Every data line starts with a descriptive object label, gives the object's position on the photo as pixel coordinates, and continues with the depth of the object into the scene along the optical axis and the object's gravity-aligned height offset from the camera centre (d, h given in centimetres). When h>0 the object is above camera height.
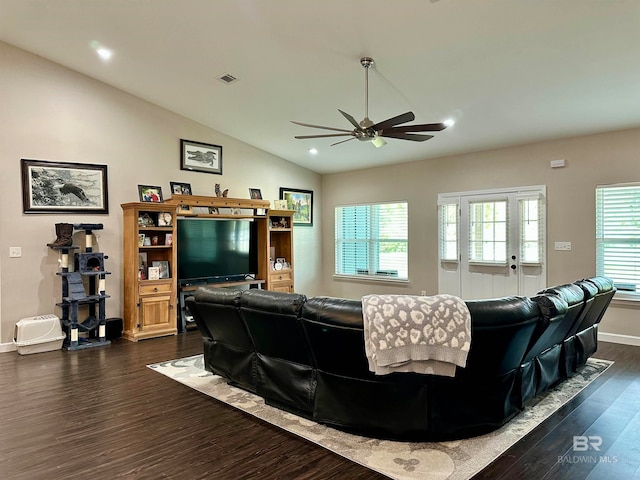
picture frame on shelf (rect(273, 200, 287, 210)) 784 +60
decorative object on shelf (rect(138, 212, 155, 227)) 589 +24
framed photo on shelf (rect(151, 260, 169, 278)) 607 -45
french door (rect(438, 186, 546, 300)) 615 -13
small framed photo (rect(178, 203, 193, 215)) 629 +42
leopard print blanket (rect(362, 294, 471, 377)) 256 -63
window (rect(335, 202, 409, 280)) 785 -9
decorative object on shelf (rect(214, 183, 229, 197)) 704 +76
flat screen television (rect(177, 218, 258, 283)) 647 -21
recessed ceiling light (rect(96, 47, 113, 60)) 507 +225
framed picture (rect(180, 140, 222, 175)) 682 +133
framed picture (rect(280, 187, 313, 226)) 836 +67
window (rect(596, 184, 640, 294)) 533 -2
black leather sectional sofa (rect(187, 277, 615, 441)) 270 -93
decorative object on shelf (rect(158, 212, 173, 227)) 604 +26
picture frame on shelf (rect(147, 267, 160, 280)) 598 -51
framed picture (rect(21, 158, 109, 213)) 542 +68
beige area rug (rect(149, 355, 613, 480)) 245 -135
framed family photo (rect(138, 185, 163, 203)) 627 +66
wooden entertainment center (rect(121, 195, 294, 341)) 580 -30
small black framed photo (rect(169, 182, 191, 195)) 662 +77
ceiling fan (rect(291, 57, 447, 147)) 380 +100
